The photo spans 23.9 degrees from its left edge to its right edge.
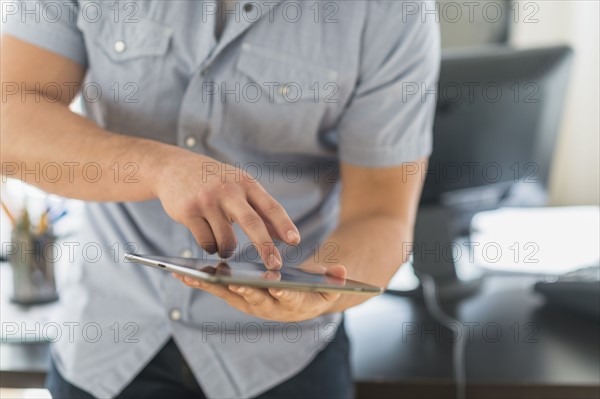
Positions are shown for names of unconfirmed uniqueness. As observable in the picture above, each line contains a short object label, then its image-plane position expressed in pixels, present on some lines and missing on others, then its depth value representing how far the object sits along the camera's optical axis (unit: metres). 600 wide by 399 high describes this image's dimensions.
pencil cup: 1.98
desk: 1.82
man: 1.71
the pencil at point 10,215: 1.98
